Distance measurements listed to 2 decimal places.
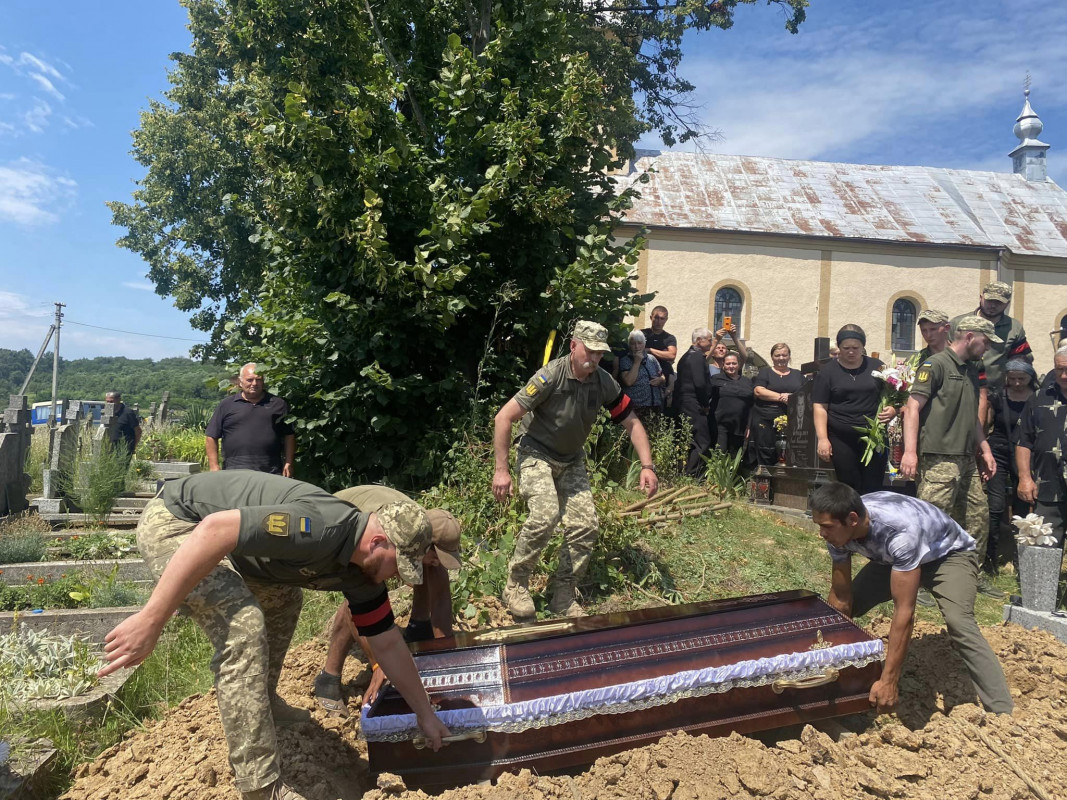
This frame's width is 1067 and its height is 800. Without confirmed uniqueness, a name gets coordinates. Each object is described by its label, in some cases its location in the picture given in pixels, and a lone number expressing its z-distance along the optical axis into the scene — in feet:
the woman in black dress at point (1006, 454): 21.49
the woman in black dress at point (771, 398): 27.58
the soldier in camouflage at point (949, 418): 18.01
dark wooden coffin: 10.20
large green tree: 22.17
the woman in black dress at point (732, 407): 27.89
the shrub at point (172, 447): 49.03
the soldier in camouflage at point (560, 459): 15.24
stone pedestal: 15.83
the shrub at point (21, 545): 21.31
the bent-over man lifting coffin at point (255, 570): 8.48
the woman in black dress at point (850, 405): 20.45
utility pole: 114.01
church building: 73.05
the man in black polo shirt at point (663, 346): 29.63
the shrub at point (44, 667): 12.36
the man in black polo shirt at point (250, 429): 19.81
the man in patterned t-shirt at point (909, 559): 11.82
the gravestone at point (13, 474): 28.48
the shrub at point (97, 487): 29.35
